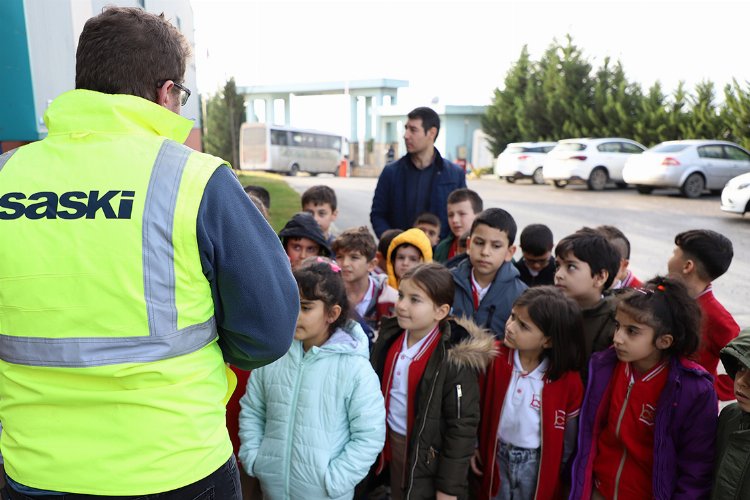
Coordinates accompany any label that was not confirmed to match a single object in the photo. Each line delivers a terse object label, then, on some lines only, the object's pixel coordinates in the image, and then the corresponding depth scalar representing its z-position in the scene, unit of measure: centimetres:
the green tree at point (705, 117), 2180
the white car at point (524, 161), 2322
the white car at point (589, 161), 1927
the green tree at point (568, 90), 2842
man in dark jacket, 454
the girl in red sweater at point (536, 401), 255
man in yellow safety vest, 118
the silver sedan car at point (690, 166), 1650
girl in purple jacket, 220
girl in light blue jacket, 222
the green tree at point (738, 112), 2009
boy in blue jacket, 313
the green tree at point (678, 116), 2333
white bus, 3269
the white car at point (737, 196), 1168
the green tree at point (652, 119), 2420
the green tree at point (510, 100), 3150
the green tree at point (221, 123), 3825
